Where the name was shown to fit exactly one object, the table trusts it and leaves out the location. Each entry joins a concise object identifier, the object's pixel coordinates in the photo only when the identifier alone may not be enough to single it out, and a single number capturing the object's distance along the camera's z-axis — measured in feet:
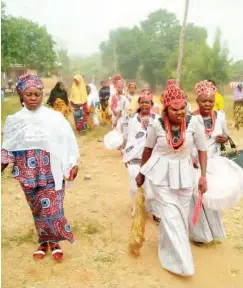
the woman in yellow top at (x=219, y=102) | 31.04
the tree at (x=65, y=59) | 249.02
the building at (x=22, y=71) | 153.23
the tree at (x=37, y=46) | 144.15
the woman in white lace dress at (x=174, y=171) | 12.00
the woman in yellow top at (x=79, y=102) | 39.29
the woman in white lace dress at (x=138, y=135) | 16.46
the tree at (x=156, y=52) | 143.64
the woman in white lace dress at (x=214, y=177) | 13.21
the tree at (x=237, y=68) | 93.46
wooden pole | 55.47
